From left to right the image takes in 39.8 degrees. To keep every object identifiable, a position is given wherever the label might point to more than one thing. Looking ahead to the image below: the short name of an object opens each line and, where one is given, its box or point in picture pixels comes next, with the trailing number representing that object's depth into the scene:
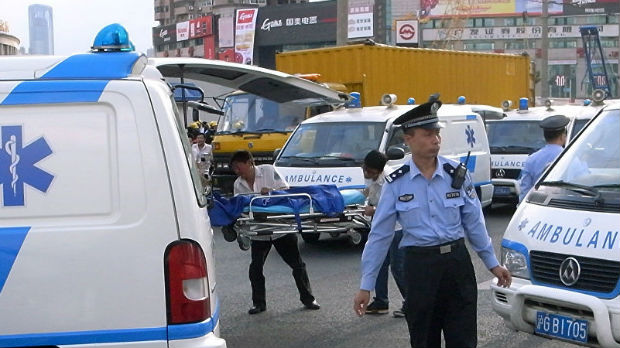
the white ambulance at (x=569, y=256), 5.02
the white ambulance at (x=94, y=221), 3.78
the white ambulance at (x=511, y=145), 14.76
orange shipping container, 16.55
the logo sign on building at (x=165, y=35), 108.25
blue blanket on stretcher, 7.12
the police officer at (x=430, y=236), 4.51
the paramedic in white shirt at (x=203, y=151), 15.92
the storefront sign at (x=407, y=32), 67.19
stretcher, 7.18
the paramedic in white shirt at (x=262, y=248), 7.78
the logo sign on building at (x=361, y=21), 81.69
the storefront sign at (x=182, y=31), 103.38
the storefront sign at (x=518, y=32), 86.56
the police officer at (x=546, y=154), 7.86
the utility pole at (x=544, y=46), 35.00
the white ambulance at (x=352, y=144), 11.41
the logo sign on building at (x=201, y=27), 98.00
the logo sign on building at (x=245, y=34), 85.25
